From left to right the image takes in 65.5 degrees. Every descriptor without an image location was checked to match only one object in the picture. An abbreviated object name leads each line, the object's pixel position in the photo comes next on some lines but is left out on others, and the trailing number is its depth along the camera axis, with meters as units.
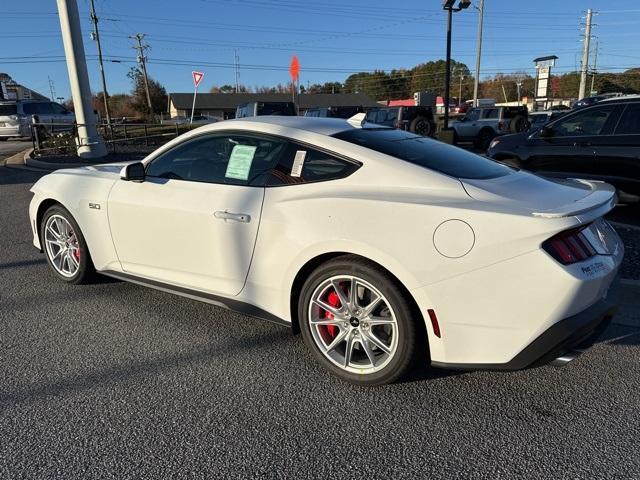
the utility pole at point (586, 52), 55.70
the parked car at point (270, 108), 18.22
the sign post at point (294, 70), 18.55
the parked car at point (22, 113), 21.34
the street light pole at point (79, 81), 12.83
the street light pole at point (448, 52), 13.91
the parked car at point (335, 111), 24.52
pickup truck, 20.48
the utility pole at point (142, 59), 62.81
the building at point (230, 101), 75.94
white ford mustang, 2.32
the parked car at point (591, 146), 6.29
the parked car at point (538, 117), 26.28
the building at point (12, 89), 42.56
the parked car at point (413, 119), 19.56
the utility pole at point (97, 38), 47.97
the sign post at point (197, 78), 18.69
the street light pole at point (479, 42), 37.53
